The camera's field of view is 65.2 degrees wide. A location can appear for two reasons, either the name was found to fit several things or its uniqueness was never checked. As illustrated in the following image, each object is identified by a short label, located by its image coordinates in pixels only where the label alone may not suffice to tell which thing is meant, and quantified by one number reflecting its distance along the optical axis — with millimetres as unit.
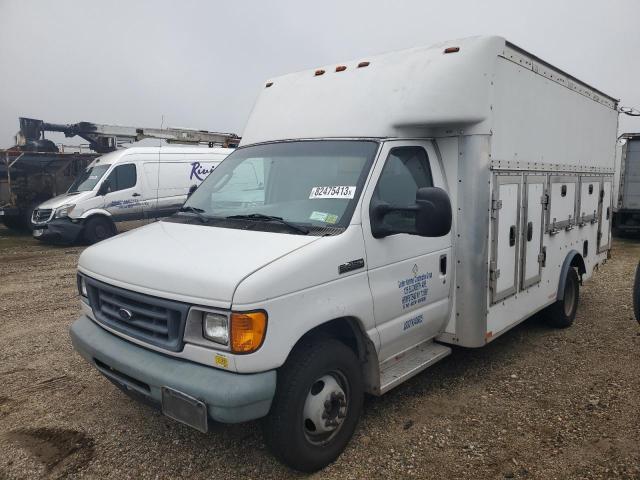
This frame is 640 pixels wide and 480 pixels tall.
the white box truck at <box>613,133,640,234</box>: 14188
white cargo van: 12875
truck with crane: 14945
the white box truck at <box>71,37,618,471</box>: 2854
